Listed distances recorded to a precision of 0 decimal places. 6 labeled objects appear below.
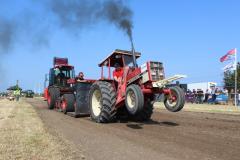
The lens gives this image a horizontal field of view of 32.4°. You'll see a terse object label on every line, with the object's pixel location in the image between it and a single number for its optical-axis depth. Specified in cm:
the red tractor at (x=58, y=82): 2125
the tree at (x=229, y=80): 6294
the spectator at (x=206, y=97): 3297
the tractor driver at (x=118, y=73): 1360
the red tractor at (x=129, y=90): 1198
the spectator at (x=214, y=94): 3206
